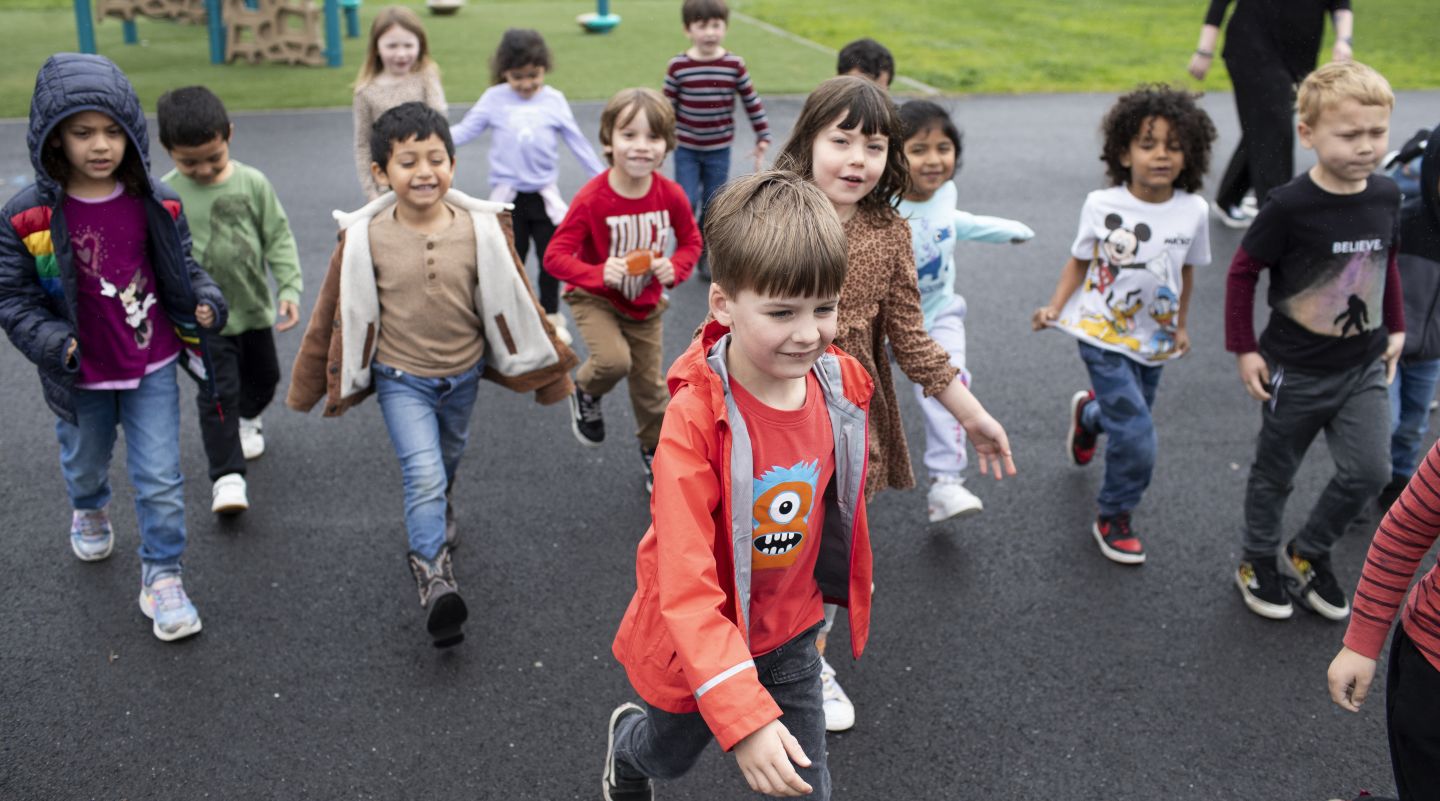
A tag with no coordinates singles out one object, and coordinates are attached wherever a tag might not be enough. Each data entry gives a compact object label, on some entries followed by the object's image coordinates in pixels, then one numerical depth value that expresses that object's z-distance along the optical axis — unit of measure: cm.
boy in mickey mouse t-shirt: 457
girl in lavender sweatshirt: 673
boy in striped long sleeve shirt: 761
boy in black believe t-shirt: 402
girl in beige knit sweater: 659
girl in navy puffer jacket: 379
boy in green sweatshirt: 483
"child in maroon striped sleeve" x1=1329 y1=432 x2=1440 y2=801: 241
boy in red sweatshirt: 490
